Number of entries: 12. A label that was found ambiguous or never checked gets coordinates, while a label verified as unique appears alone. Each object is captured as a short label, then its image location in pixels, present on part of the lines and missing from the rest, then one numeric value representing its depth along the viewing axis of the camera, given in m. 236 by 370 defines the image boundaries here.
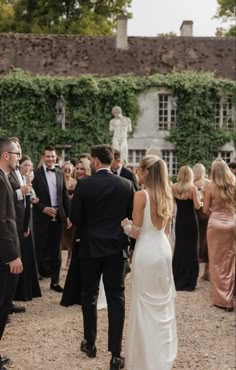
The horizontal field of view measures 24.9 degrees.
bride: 5.13
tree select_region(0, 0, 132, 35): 35.53
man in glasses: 4.95
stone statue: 22.17
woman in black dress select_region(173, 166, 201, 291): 8.83
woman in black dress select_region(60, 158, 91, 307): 7.08
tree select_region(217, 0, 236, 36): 38.69
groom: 5.35
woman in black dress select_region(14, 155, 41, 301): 7.39
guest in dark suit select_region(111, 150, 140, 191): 8.89
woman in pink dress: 7.91
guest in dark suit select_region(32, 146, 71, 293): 8.44
